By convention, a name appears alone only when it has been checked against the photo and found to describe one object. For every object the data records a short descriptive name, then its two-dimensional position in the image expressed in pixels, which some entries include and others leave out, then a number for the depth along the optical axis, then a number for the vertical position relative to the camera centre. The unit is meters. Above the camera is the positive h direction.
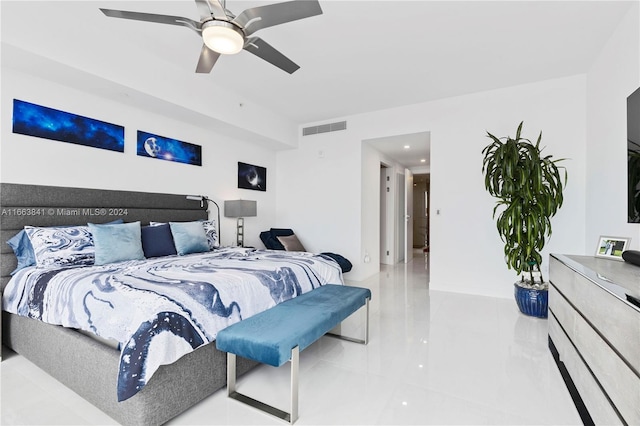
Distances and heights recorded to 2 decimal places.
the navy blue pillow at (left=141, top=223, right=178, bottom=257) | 3.11 -0.33
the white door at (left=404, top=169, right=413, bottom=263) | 7.38 -0.05
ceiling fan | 1.83 +1.26
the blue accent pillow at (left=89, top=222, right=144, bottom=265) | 2.62 -0.30
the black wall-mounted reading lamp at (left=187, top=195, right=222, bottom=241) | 4.09 +0.16
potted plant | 3.17 +0.07
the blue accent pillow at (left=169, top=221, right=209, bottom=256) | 3.34 -0.31
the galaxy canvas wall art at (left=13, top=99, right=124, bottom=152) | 2.68 +0.83
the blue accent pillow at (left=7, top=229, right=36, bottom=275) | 2.54 -0.34
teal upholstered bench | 1.59 -0.71
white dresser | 1.19 -0.63
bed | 1.57 -0.89
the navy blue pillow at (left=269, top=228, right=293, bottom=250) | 5.05 -0.42
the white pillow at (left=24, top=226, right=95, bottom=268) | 2.46 -0.31
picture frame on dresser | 2.28 -0.27
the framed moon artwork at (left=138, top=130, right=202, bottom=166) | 3.61 +0.81
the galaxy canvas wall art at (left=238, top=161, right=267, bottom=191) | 5.03 +0.61
